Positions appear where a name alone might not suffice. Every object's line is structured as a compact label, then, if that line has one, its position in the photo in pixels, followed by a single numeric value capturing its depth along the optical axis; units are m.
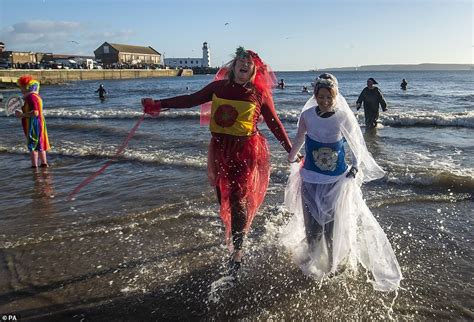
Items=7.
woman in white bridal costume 3.54
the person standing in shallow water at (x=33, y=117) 7.64
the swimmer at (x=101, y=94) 28.28
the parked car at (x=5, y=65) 58.09
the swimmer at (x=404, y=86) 33.51
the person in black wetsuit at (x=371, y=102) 11.93
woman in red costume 3.59
